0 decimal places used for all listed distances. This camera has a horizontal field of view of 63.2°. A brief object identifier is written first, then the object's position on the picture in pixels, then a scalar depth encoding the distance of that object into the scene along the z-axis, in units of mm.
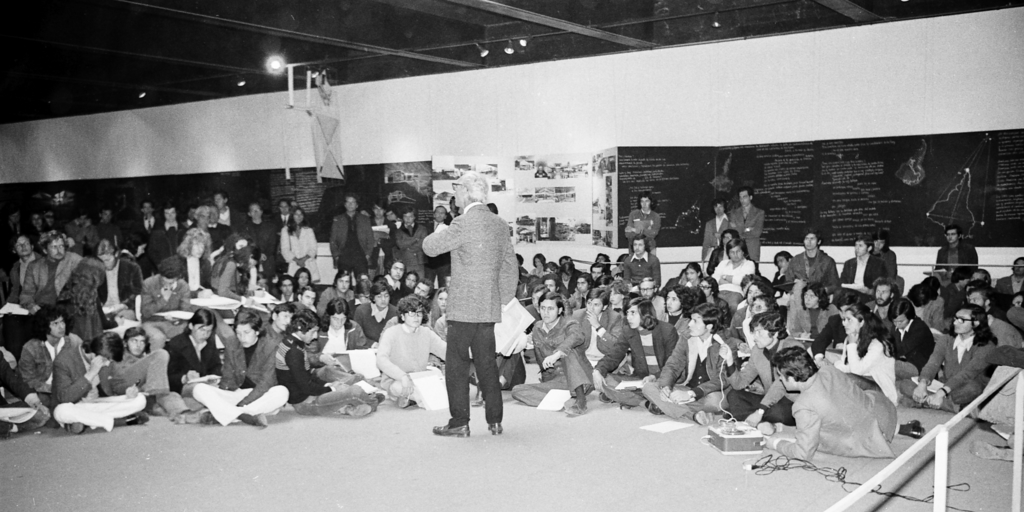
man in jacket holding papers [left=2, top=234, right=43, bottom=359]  7148
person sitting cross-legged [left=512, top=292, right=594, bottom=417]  6387
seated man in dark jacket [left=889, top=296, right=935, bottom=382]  6703
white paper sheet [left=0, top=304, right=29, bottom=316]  7191
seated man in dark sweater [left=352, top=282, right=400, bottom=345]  8117
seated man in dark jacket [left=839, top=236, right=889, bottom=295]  9352
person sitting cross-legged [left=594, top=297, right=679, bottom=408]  6680
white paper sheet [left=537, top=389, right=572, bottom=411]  6320
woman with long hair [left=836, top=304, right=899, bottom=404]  5879
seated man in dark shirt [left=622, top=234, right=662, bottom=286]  9891
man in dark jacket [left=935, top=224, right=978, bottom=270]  9203
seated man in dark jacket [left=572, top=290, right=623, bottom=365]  7082
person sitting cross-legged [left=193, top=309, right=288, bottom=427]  5973
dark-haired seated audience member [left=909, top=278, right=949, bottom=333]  8023
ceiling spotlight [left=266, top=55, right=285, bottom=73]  11420
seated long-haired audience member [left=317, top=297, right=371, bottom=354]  7574
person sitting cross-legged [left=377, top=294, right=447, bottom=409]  6738
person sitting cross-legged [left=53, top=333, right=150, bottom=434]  5832
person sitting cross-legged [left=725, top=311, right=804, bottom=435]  5699
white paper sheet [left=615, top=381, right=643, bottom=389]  6379
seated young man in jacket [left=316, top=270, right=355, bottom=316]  9172
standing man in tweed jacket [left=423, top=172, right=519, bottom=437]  5348
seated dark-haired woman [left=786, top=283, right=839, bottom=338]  8164
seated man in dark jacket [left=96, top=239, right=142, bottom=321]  8482
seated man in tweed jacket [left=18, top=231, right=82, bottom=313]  7641
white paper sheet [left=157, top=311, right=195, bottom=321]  7457
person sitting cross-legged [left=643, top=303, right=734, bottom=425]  5969
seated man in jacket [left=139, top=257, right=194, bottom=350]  7613
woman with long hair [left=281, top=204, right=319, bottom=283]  11555
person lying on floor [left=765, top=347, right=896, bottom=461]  4762
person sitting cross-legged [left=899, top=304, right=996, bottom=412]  6039
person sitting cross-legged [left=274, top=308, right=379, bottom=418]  6195
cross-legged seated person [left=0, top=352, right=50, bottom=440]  5824
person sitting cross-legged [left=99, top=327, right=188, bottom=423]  6270
